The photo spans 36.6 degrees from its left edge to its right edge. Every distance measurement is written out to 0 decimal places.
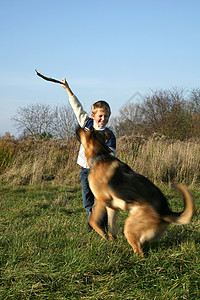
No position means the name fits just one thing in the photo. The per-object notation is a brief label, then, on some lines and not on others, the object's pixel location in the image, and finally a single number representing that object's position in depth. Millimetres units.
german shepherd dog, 3383
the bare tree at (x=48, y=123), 19711
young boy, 4375
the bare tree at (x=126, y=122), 16844
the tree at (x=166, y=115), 18188
